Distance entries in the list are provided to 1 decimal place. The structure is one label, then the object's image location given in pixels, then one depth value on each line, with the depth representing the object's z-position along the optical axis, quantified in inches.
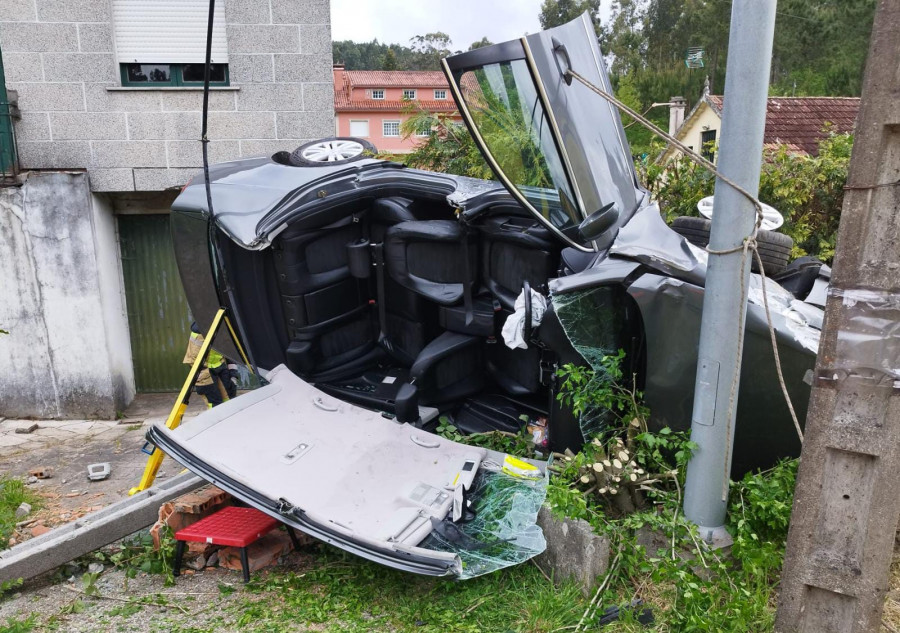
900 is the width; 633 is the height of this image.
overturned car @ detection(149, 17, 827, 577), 131.2
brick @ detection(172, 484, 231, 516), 156.3
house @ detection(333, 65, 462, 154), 1749.5
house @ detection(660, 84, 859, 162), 561.6
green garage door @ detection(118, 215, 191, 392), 335.9
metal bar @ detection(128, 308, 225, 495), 165.2
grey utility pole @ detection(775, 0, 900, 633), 89.8
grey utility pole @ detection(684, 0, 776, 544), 111.3
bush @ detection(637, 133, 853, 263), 260.1
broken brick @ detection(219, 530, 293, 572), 146.8
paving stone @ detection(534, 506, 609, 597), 124.1
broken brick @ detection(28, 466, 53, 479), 238.5
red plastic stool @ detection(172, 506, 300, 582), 140.4
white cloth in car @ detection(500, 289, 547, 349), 145.0
